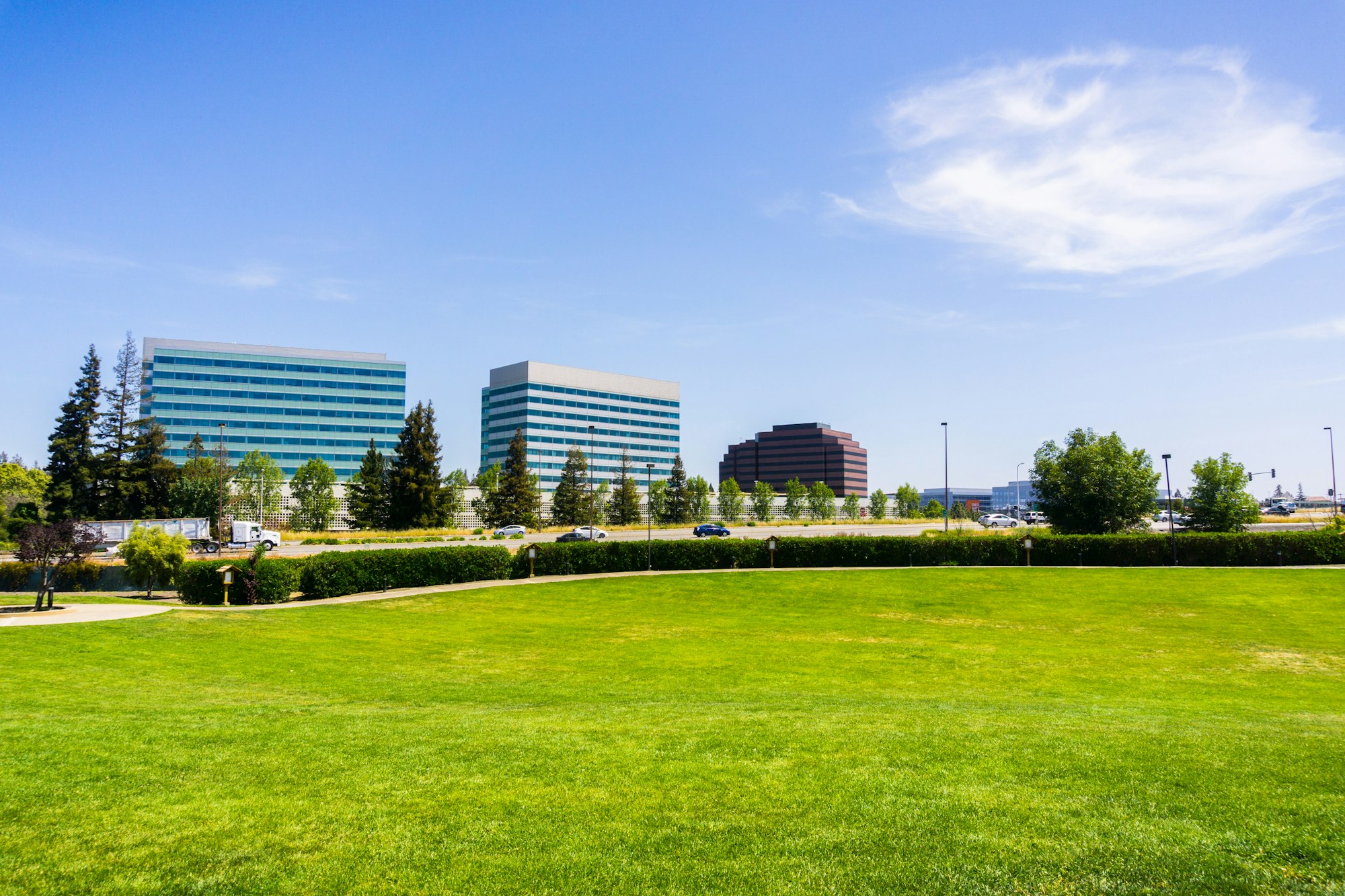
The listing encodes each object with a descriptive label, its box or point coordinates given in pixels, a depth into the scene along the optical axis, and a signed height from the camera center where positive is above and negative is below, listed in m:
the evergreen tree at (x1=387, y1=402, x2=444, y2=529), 63.66 +2.16
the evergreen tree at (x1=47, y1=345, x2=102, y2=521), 64.25 +4.36
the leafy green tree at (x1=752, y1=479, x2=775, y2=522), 97.88 +0.00
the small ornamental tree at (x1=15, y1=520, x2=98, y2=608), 28.17 -1.37
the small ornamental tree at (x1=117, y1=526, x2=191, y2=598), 32.53 -1.98
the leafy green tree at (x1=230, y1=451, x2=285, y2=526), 70.44 +1.92
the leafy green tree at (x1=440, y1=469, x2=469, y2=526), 68.31 +1.05
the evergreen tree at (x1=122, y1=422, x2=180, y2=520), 66.19 +2.42
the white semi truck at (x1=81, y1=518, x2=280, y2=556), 54.66 -1.79
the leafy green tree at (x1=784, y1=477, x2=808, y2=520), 102.88 +0.96
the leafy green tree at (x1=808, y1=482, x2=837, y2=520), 103.62 +0.14
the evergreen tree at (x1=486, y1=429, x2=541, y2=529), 73.38 +0.67
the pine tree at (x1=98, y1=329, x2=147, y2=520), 65.81 +5.27
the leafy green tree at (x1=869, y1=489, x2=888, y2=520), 113.25 +0.13
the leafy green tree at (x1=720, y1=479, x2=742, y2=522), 94.88 -0.06
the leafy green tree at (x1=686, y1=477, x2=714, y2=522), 91.19 +0.36
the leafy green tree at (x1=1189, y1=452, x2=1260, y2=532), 54.00 +0.33
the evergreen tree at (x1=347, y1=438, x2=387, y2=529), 66.00 +1.06
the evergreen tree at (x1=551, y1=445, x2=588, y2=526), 78.62 +0.49
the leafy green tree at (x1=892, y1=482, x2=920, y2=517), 115.56 +0.62
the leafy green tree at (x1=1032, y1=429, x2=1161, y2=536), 50.91 +1.08
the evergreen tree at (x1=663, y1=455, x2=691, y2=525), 89.44 -0.04
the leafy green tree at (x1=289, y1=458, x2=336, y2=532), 71.75 +0.80
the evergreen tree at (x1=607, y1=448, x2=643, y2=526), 84.44 +0.07
